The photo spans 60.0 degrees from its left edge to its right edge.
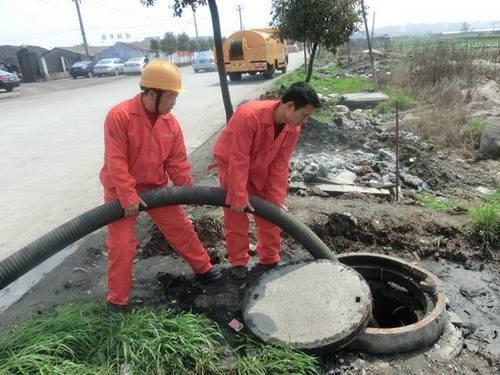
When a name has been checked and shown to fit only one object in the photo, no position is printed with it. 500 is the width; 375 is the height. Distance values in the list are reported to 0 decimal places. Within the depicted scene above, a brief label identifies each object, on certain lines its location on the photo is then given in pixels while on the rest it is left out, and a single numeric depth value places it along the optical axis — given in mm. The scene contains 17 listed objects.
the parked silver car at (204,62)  27328
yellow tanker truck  18516
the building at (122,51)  48719
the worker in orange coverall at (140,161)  2762
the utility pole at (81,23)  34969
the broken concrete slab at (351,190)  5355
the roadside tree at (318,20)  9773
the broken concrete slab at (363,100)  11766
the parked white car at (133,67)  29153
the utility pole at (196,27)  56719
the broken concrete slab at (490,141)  7106
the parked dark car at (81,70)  29797
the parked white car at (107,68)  29750
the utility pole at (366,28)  10758
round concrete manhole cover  2730
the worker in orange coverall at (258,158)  2891
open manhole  2842
